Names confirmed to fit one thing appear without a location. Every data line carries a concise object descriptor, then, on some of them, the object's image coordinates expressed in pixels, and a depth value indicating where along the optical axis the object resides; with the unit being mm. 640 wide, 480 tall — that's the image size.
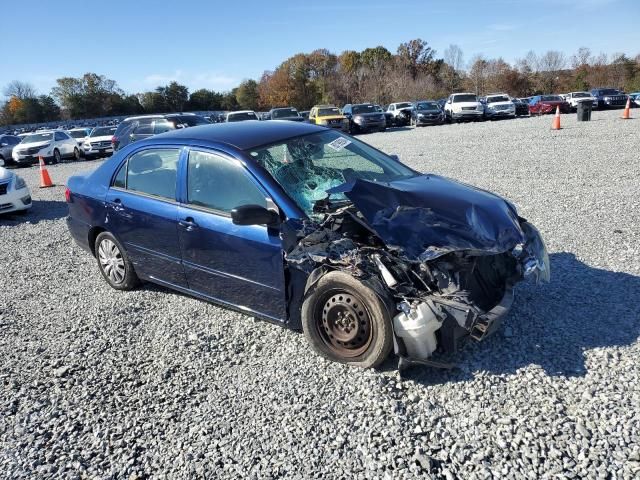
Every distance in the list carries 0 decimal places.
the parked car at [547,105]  32031
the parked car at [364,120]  26516
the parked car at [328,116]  25469
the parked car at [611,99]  31531
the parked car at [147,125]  16561
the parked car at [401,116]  31516
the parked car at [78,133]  24686
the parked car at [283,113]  26234
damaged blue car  3154
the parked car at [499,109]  28669
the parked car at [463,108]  28172
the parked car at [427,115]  28922
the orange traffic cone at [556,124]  18828
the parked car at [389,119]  31275
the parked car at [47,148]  21859
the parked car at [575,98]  31531
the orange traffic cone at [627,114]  22109
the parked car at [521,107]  32875
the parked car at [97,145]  22547
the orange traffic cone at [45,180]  13914
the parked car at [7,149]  23359
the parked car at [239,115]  22386
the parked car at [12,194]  9539
